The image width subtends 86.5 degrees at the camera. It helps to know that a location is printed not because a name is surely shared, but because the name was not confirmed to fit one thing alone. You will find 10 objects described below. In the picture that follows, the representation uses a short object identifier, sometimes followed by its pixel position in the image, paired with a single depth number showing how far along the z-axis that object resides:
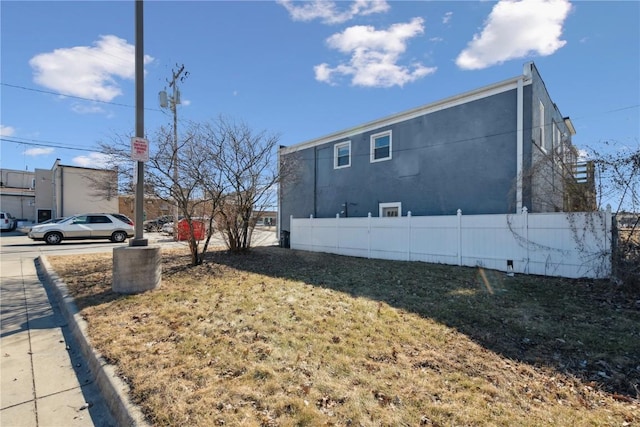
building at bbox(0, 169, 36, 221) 34.00
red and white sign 5.84
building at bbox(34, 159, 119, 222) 27.09
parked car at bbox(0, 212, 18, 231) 24.47
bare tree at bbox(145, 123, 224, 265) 8.19
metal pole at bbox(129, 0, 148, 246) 6.00
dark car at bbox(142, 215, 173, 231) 16.14
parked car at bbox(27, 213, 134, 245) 16.25
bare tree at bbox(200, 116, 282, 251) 9.84
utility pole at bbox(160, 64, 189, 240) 14.68
